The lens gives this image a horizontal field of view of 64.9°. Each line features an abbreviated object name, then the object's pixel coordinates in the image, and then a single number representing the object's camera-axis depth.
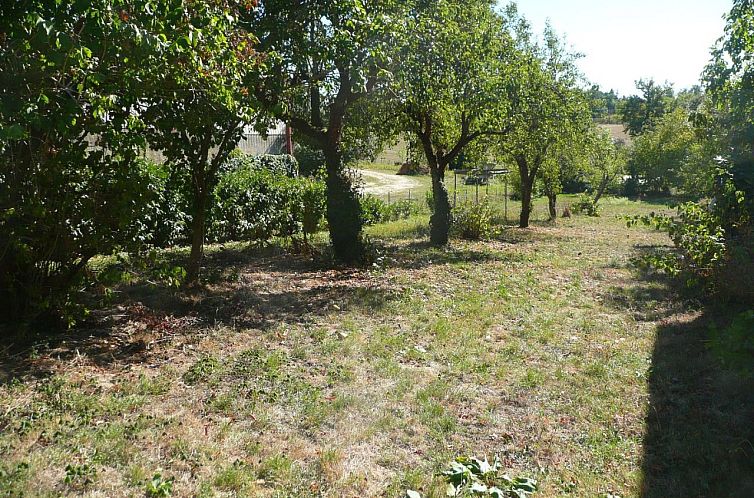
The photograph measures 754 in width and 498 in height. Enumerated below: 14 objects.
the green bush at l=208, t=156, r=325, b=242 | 12.89
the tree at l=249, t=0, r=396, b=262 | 8.41
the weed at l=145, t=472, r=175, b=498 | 3.57
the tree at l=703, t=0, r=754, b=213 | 7.22
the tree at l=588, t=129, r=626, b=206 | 22.77
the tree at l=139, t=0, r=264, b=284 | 5.06
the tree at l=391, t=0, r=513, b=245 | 10.45
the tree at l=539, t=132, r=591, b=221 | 19.19
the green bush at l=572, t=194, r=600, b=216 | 29.46
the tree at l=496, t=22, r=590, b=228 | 13.71
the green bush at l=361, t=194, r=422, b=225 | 18.16
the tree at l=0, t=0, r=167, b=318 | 4.25
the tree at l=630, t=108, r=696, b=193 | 32.84
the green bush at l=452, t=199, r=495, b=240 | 16.52
